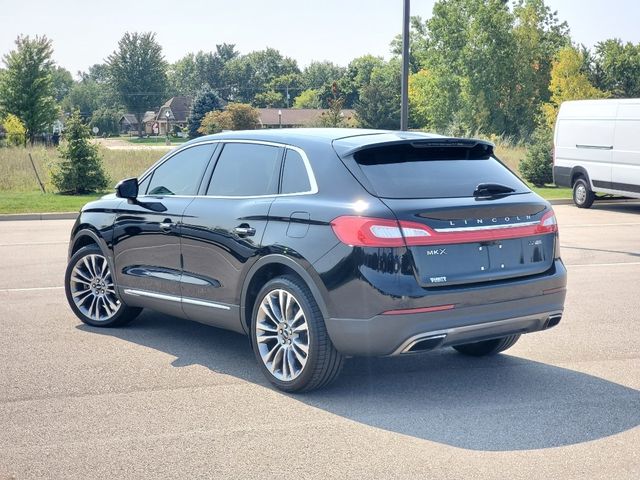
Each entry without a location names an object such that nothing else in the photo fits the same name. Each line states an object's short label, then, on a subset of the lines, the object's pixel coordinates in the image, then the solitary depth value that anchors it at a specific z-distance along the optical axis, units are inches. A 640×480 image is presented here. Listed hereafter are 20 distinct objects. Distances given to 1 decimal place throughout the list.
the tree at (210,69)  7199.8
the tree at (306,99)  6186.0
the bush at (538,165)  1077.8
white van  742.5
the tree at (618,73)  2982.3
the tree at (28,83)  2448.3
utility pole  677.9
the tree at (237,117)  3031.5
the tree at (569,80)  2384.4
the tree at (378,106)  3617.1
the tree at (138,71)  5078.7
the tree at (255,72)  6870.1
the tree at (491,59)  3004.4
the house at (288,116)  5098.4
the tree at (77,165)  982.4
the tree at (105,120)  5452.8
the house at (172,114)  5861.2
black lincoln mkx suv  208.4
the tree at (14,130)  2129.7
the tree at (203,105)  4488.2
